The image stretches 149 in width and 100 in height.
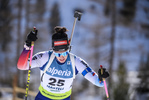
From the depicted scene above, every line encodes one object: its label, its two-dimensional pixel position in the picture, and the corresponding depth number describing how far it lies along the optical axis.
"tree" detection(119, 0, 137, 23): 33.41
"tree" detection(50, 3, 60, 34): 33.91
